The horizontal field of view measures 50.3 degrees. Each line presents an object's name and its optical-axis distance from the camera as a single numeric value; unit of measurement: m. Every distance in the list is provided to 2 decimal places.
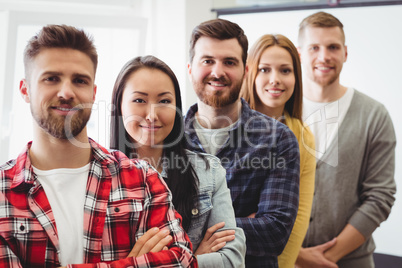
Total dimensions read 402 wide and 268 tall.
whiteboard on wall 2.68
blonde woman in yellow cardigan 2.02
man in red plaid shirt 1.14
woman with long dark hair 1.47
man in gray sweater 2.27
